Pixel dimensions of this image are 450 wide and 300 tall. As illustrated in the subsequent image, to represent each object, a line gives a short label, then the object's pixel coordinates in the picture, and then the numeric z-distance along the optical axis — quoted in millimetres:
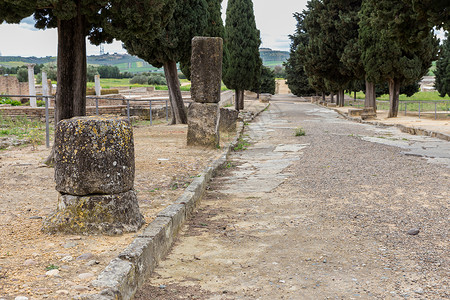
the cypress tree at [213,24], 17995
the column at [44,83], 27562
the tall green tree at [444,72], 39875
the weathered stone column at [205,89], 11453
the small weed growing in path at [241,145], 12648
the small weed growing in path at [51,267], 3493
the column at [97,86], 32388
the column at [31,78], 25691
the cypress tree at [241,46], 29914
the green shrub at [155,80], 73688
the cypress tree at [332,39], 27469
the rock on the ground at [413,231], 4812
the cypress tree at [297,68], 47331
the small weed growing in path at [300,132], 15086
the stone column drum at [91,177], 4379
